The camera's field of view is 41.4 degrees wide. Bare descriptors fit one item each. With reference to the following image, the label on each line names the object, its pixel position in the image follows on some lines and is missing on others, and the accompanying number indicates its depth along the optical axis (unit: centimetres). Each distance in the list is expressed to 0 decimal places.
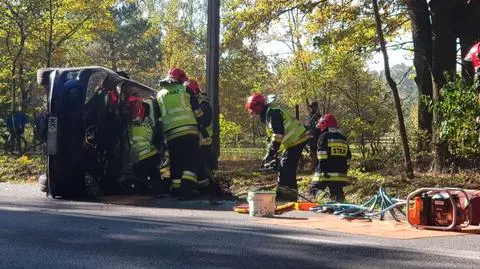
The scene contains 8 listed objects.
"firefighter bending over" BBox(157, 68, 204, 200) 1081
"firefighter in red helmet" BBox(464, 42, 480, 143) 794
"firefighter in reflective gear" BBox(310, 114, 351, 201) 1033
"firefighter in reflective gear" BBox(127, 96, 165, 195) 1144
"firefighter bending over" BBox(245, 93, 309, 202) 1041
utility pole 1341
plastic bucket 889
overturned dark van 1062
